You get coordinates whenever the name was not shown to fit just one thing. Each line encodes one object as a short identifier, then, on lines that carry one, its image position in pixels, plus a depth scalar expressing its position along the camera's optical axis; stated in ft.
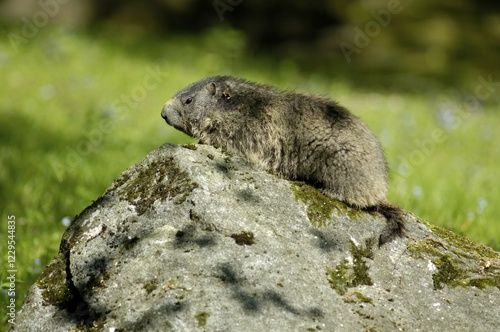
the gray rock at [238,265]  20.24
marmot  26.55
